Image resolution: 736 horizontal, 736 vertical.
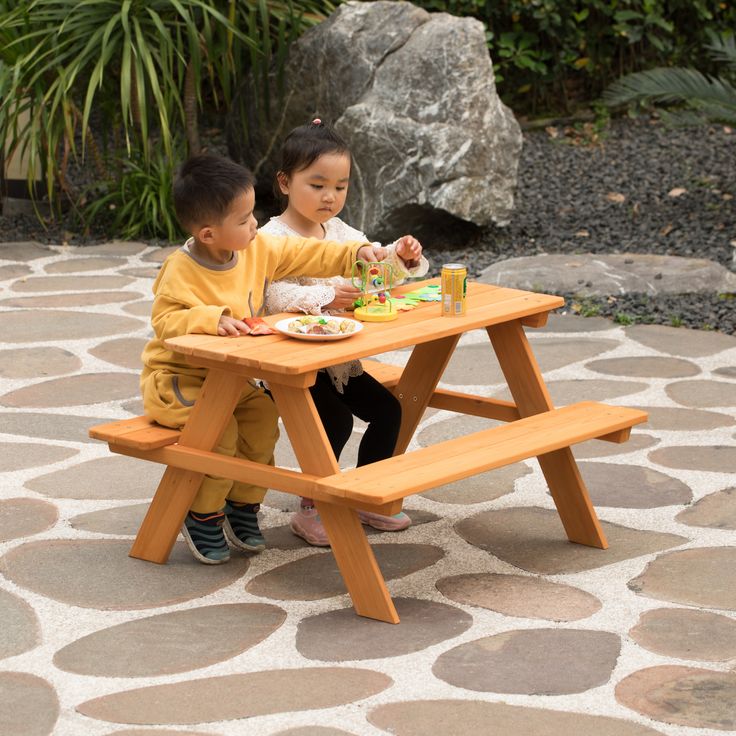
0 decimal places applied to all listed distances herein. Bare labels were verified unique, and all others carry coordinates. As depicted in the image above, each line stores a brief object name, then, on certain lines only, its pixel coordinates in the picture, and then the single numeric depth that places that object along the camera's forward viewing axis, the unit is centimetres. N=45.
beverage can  634
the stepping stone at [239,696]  492
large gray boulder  1308
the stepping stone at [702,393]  889
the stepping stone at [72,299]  1162
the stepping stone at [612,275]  1170
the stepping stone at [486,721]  477
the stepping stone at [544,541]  643
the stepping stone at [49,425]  828
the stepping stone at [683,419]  840
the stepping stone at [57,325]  1060
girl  667
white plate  595
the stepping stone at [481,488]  734
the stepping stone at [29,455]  773
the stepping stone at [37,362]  962
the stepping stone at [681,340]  1012
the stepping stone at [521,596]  583
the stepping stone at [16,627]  551
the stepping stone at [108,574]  601
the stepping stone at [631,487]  719
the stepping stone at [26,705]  484
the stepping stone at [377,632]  544
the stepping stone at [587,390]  901
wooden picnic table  567
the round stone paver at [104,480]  732
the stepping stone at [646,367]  955
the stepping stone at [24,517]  675
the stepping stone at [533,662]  513
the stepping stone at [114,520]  682
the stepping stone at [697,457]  768
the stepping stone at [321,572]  609
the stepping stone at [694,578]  597
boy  609
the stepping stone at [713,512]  684
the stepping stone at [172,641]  533
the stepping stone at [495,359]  954
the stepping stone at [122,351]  989
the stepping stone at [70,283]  1223
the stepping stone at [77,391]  897
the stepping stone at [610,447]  802
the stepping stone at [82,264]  1299
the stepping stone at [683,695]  487
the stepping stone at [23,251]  1351
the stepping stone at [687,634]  543
